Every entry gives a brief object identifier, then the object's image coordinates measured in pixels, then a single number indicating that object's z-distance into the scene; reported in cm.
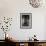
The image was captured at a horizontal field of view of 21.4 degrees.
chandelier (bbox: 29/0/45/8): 435
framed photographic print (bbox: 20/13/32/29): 434
